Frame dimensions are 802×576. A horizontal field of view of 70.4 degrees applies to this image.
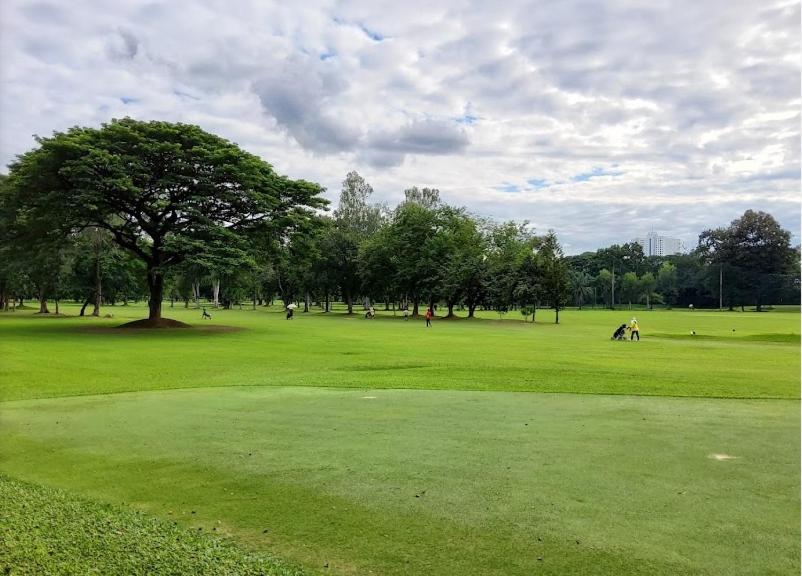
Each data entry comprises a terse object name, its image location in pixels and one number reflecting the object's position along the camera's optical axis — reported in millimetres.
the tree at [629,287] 124750
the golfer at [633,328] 34534
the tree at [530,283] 61281
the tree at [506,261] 62781
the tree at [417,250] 63625
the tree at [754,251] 110375
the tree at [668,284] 123031
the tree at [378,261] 65312
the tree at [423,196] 83250
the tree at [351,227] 71812
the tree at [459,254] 62656
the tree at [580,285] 124000
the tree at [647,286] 121875
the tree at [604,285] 130375
